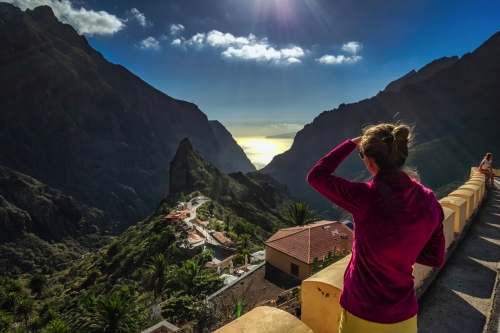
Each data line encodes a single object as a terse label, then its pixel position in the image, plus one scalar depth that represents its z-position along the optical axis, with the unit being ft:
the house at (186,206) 180.75
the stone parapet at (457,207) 22.18
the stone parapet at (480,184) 34.39
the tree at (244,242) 123.03
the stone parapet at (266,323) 7.66
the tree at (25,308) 114.93
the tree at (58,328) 69.67
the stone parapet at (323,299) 9.85
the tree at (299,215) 95.38
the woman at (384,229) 5.87
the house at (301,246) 65.26
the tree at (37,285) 155.52
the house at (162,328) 44.01
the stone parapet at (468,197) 26.11
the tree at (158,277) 79.71
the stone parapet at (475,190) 29.73
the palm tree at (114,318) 49.42
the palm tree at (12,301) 121.94
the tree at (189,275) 68.33
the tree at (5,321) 104.91
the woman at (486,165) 43.47
